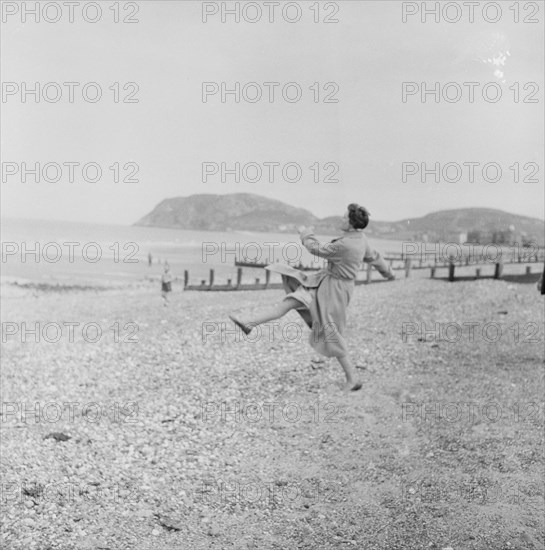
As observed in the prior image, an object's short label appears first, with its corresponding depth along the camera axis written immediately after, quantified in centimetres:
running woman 524
